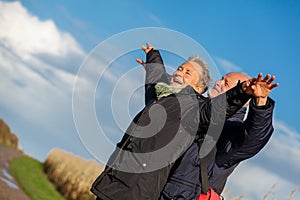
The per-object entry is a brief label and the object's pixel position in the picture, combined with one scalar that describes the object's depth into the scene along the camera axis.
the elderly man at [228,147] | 3.38
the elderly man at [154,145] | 3.55
